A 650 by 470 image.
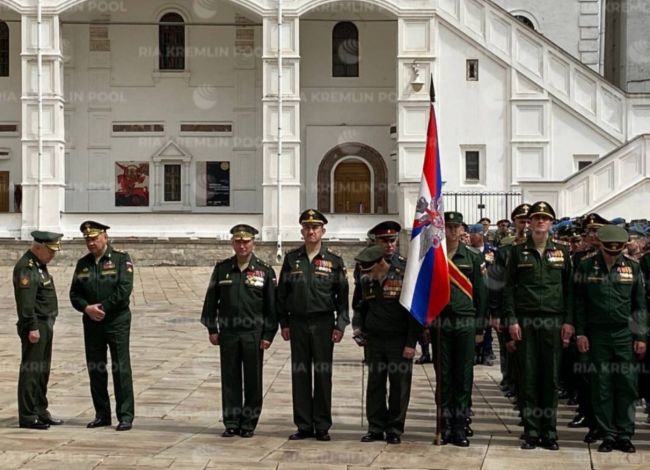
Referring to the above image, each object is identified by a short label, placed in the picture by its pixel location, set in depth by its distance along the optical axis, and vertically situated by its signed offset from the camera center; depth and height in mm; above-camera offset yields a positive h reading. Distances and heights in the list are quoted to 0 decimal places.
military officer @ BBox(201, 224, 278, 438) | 10781 -1105
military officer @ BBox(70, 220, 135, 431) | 11031 -1070
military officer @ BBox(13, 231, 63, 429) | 11078 -1155
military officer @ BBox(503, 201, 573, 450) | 10219 -981
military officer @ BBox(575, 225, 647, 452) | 10117 -1047
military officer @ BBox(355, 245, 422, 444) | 10359 -1264
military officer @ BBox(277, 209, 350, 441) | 10617 -1026
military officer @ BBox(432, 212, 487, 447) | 10383 -1199
